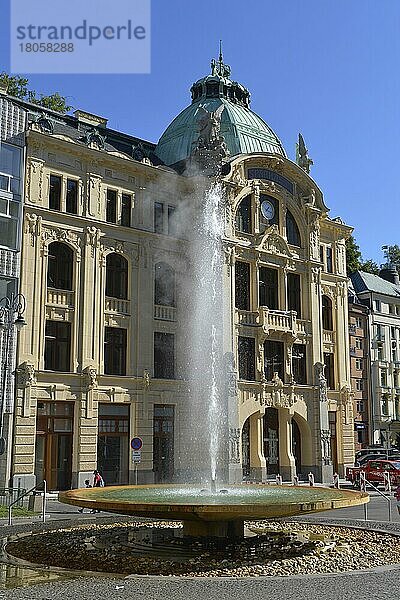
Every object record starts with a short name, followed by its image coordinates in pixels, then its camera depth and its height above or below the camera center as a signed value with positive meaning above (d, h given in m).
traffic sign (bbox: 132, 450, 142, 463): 33.80 -1.04
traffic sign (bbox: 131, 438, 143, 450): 32.62 -0.47
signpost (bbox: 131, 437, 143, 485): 32.67 -0.60
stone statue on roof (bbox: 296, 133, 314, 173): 52.38 +19.75
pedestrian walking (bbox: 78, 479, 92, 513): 36.19 -2.42
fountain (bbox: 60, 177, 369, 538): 14.55 -1.52
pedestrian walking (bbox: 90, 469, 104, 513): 33.66 -2.12
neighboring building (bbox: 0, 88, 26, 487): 33.94 +10.25
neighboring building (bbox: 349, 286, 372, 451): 66.38 +5.94
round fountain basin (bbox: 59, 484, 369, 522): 14.52 -1.48
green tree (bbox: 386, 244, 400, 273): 90.32 +22.03
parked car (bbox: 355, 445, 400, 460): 56.83 -1.47
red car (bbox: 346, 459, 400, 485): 43.33 -2.27
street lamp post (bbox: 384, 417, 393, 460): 69.79 +1.00
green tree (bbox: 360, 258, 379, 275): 83.06 +19.64
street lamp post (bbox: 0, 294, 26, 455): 32.88 +5.05
